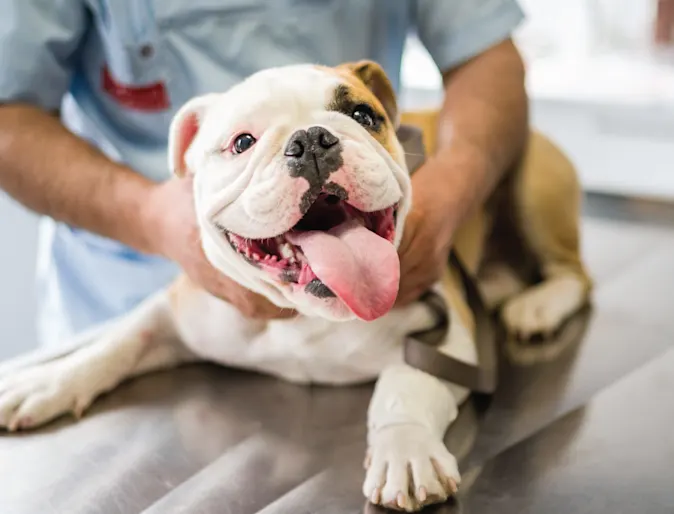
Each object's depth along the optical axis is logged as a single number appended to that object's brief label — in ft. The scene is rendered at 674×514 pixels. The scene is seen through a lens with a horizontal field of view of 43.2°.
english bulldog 2.77
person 3.87
